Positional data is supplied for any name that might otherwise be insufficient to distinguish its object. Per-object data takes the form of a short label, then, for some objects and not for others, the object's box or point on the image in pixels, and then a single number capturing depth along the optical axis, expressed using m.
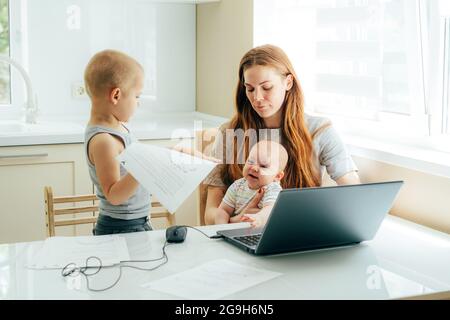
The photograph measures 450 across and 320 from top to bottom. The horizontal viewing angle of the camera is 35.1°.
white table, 1.58
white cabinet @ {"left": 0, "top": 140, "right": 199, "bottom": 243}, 3.11
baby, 2.28
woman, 2.53
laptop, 1.74
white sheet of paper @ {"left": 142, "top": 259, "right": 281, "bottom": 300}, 1.58
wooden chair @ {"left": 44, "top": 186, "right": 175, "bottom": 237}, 2.37
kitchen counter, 3.11
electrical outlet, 3.75
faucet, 3.47
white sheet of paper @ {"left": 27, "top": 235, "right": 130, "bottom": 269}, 1.77
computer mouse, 1.96
